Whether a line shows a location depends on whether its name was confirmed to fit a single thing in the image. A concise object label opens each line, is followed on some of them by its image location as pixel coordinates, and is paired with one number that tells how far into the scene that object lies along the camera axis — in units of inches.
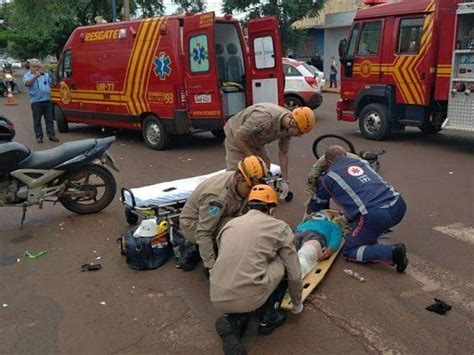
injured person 171.0
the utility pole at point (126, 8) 877.2
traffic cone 871.8
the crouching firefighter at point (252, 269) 127.6
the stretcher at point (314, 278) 149.4
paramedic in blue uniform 175.0
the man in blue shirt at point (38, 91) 419.2
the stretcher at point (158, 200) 206.7
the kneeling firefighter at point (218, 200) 148.8
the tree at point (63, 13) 1111.0
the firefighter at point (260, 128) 210.8
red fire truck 360.2
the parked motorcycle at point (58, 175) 225.6
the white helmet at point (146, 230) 185.6
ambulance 360.8
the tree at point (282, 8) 989.2
